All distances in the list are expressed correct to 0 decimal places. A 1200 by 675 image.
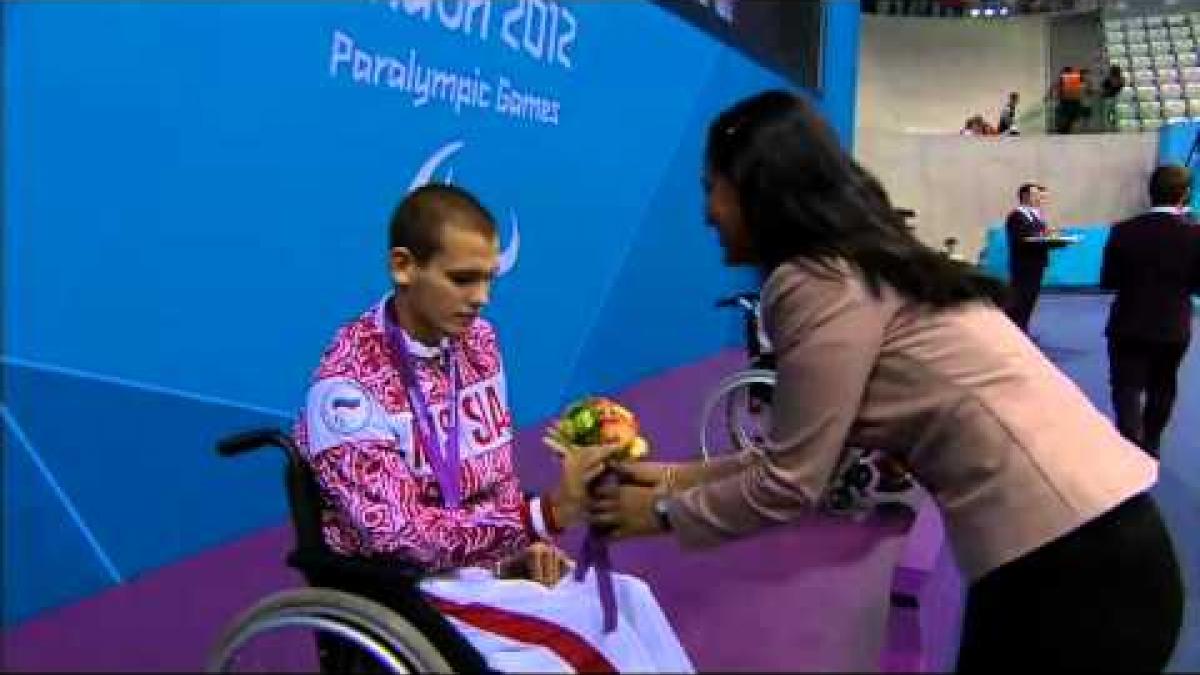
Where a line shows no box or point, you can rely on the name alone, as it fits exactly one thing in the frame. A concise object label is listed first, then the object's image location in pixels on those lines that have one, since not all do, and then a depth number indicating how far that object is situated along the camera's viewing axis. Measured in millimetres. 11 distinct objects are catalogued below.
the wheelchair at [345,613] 1422
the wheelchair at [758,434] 3252
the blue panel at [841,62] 8945
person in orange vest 16672
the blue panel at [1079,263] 13672
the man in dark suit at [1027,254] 7305
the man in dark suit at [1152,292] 4293
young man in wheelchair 1554
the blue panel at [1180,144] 13602
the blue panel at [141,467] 2287
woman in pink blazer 1329
